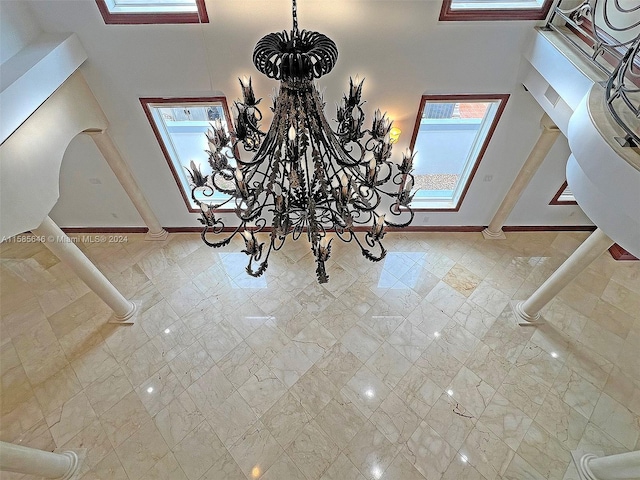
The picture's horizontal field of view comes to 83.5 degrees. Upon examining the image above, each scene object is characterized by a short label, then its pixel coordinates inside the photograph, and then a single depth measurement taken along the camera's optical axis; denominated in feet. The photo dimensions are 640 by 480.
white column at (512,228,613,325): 12.20
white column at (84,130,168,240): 14.92
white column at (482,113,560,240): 14.52
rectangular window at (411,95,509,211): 14.56
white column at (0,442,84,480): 9.45
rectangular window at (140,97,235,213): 14.21
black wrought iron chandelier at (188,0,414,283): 6.12
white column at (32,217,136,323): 11.79
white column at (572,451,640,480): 10.25
